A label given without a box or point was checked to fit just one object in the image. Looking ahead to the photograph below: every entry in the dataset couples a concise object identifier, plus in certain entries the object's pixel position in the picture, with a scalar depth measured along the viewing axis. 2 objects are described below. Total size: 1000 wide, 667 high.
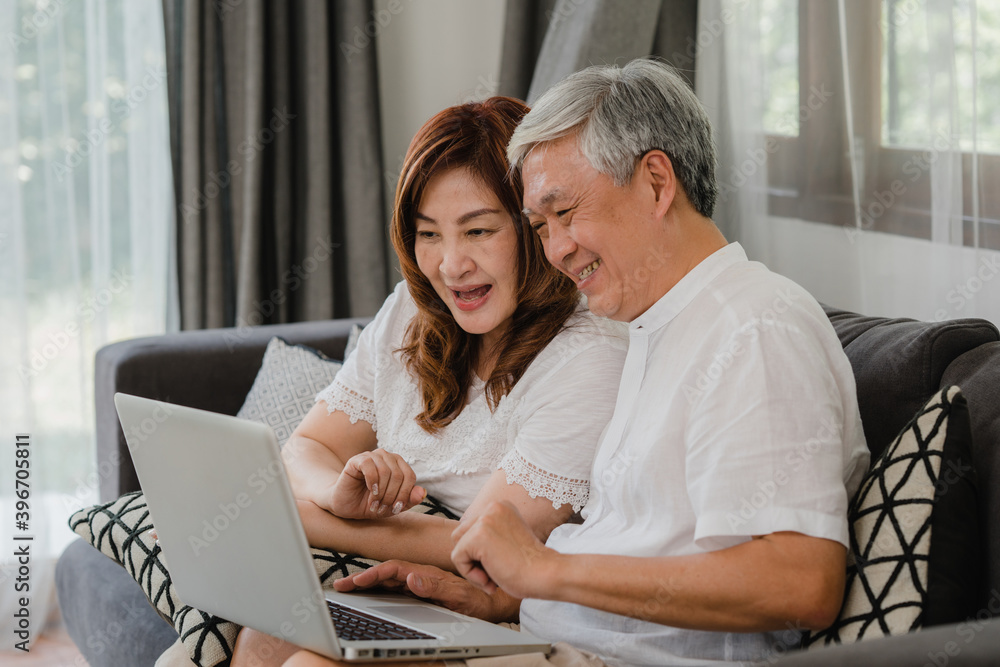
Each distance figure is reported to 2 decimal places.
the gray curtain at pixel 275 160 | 2.78
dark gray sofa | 0.75
